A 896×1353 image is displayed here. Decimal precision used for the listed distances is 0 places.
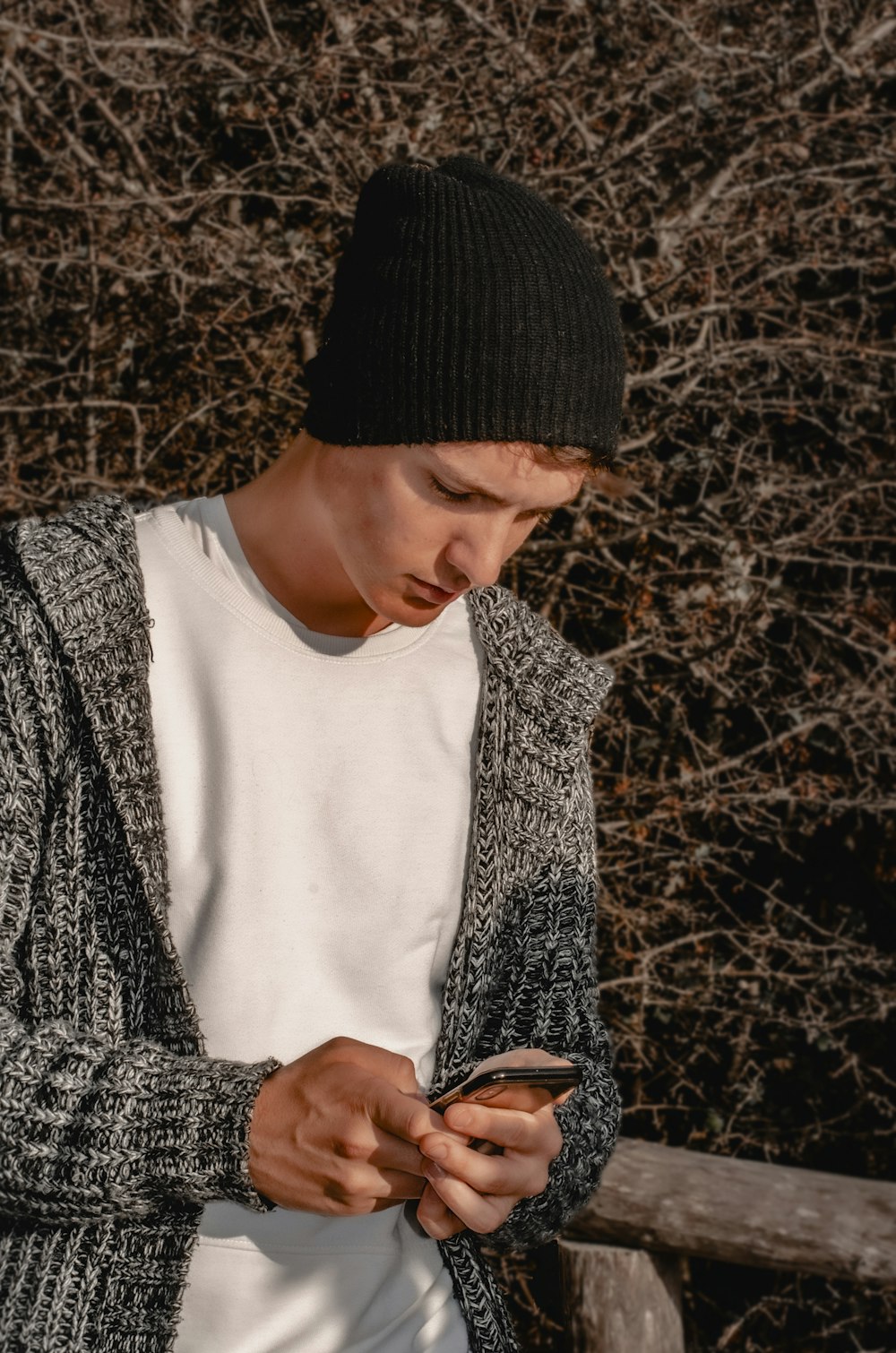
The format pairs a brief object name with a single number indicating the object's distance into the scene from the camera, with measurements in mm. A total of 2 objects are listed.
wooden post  2533
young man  1260
